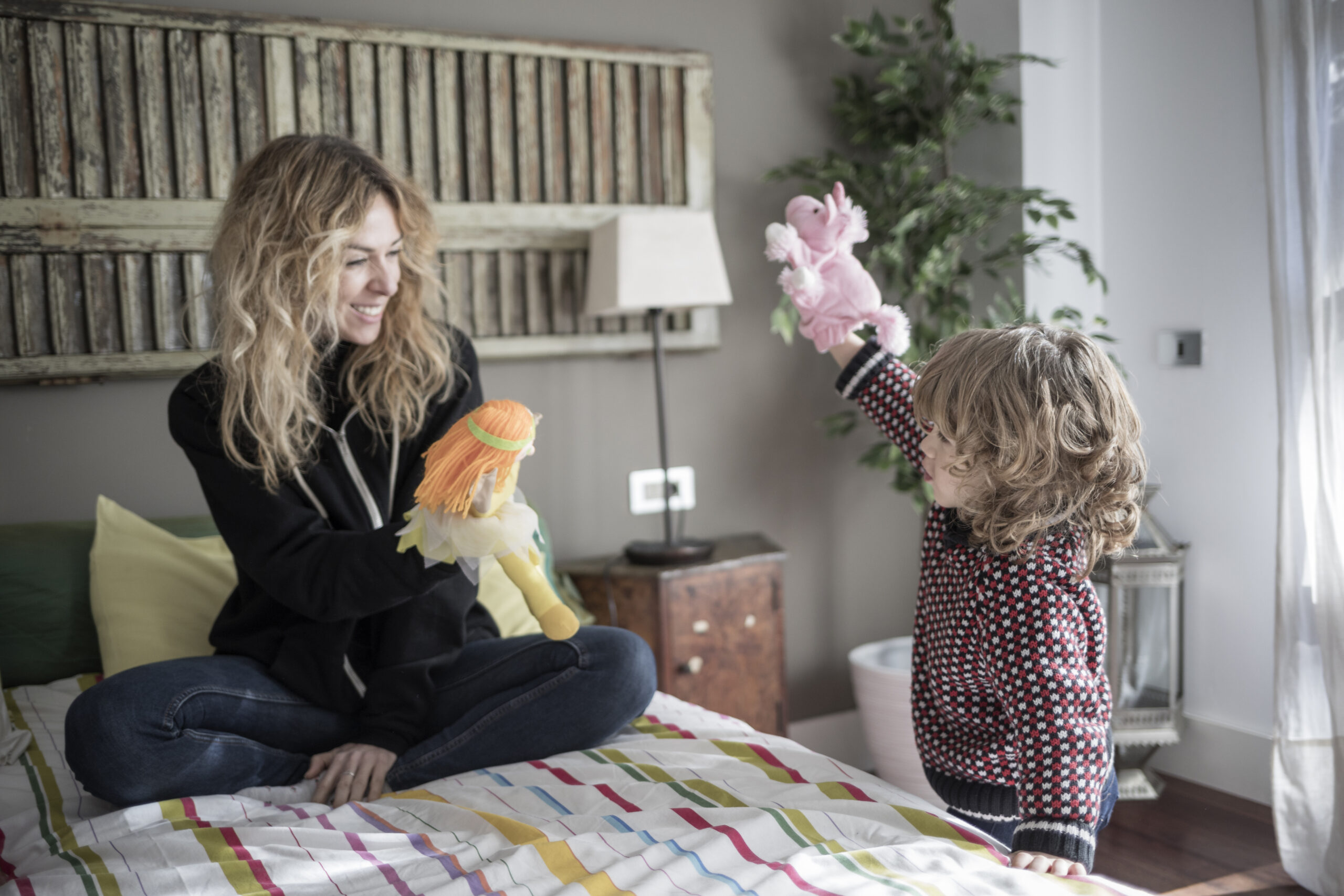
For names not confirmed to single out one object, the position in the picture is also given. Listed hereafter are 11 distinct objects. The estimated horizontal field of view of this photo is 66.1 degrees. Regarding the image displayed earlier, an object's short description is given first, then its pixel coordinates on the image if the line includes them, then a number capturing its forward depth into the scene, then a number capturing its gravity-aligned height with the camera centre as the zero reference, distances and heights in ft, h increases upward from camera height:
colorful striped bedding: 3.18 -1.58
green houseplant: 7.34 +1.25
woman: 4.34 -0.72
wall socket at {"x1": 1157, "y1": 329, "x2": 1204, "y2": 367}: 7.45 +0.06
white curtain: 5.74 -0.36
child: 3.45 -0.71
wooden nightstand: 6.84 -1.66
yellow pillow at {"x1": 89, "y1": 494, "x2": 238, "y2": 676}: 5.35 -1.04
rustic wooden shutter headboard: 6.19 +1.58
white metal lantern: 7.14 -1.99
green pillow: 5.54 -1.13
